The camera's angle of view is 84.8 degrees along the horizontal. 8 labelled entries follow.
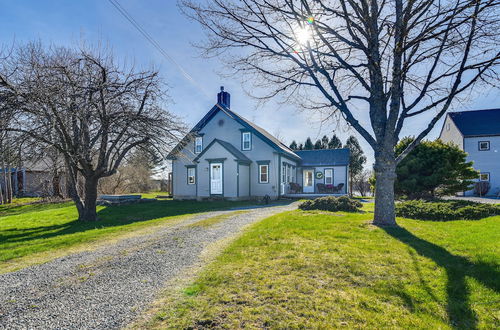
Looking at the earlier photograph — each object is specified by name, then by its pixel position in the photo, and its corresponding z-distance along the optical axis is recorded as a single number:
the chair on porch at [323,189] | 24.00
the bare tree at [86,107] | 8.87
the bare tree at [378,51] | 7.49
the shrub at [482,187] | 25.67
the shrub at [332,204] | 12.02
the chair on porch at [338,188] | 23.68
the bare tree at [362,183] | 32.09
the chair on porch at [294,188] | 23.27
